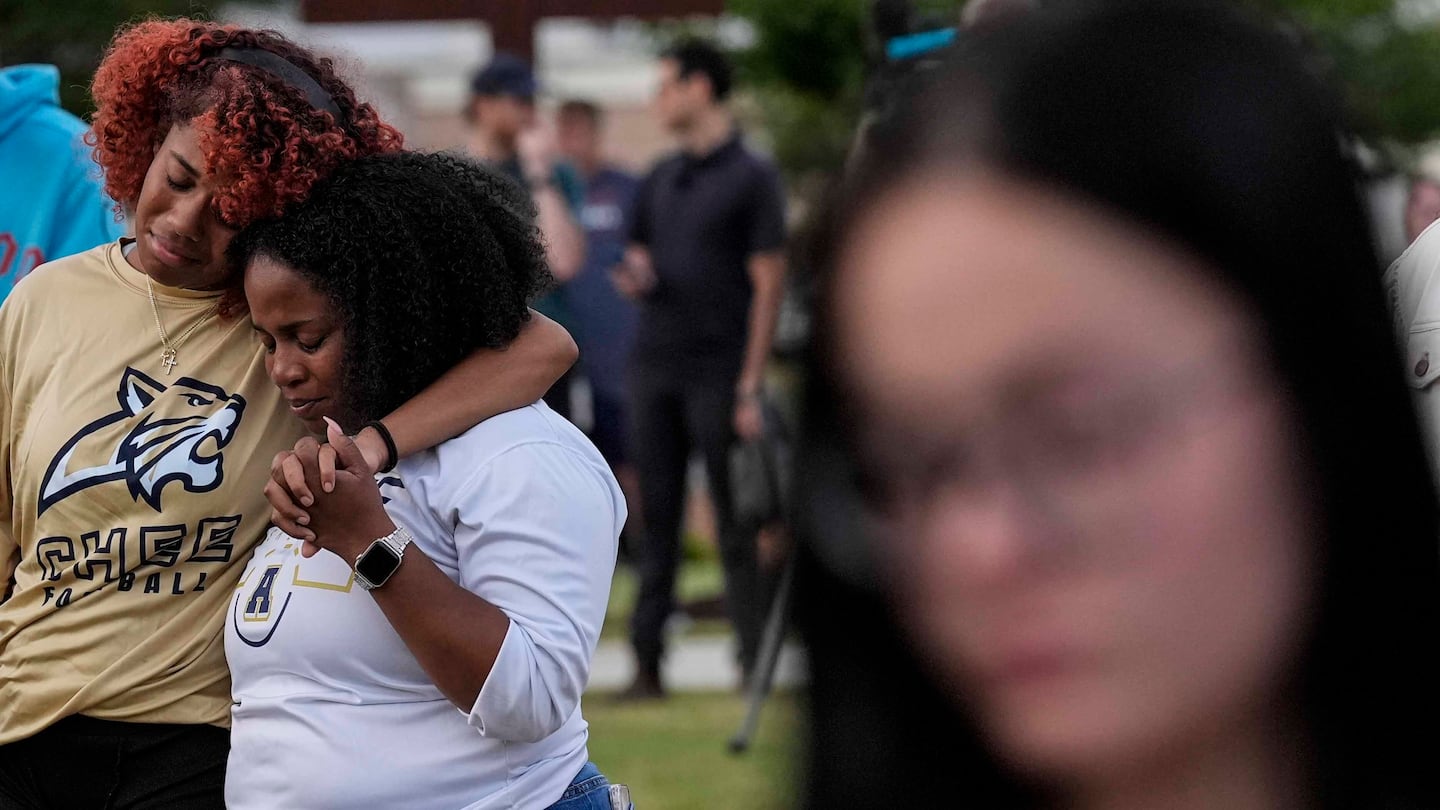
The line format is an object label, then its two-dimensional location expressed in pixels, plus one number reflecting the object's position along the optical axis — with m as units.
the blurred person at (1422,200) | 4.34
